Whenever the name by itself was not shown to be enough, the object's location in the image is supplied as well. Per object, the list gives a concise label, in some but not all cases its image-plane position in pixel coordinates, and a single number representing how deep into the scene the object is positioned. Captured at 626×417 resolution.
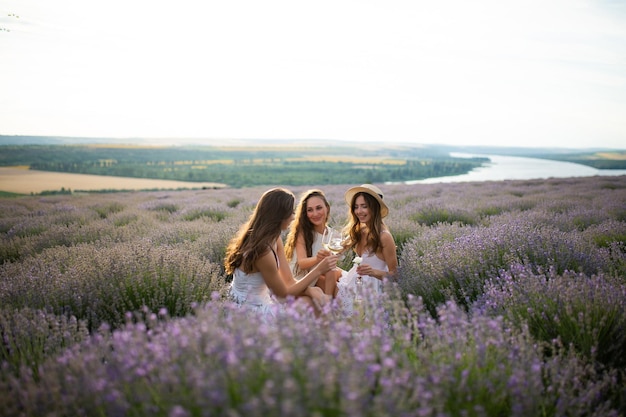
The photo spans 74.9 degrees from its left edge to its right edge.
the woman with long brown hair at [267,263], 3.09
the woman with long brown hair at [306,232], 4.11
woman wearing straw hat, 3.90
